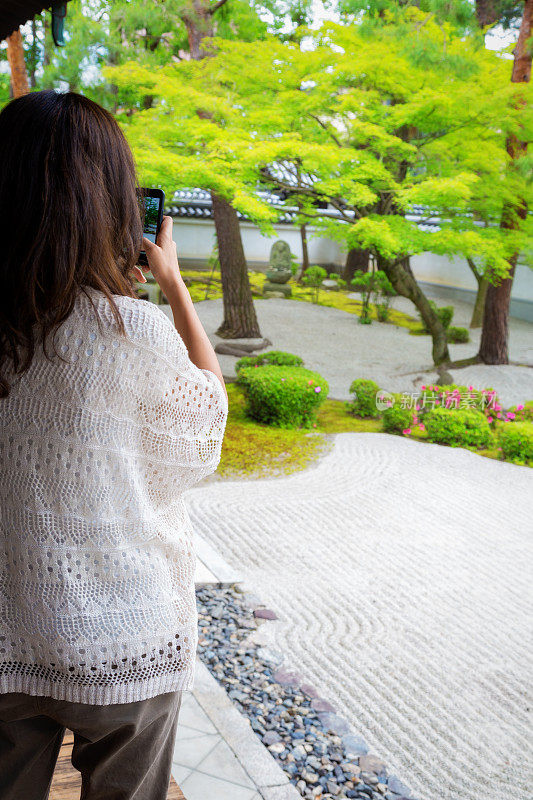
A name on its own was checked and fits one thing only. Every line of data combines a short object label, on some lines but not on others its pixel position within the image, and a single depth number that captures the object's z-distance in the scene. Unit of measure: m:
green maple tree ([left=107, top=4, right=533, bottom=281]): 6.71
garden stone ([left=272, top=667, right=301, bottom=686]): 3.00
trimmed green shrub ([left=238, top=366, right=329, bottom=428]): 7.02
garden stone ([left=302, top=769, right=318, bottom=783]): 2.32
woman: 0.77
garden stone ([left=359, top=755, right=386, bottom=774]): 2.49
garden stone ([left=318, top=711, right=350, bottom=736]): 2.70
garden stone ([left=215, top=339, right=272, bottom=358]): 9.47
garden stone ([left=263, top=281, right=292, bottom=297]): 11.84
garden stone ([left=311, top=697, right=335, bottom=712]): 2.84
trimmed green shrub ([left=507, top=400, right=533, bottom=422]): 7.51
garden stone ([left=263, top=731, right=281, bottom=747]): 2.50
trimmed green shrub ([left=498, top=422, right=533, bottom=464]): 6.57
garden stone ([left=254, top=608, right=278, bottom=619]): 3.56
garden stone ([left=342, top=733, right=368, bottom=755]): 2.59
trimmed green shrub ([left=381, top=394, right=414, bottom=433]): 7.21
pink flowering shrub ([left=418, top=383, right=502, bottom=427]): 7.67
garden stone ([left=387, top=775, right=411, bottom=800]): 2.38
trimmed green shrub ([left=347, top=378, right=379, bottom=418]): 7.80
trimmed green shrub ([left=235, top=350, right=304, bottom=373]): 8.05
